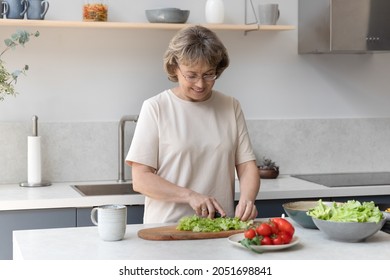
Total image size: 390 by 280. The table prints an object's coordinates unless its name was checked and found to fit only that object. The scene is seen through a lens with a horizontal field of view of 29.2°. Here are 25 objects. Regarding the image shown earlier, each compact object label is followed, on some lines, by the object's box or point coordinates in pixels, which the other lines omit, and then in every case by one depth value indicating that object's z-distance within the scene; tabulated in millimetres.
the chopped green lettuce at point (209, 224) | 2713
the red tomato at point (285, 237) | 2482
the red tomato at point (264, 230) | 2484
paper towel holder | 4066
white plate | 2441
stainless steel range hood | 4305
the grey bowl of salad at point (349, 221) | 2564
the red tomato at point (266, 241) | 2471
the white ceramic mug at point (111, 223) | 2590
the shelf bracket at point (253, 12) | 4520
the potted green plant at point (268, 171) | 4375
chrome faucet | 4277
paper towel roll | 4066
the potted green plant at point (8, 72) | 3672
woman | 2969
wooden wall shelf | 3975
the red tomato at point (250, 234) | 2469
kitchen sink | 4176
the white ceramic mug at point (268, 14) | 4414
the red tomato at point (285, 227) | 2502
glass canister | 4094
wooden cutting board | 2637
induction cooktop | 4281
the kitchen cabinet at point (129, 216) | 3705
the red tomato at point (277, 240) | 2473
